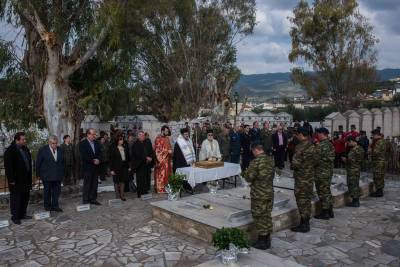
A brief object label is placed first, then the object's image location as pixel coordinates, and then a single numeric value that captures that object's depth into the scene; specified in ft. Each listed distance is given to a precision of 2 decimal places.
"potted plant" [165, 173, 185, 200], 28.67
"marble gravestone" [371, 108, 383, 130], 67.65
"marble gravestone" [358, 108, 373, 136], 65.05
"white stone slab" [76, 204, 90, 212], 29.68
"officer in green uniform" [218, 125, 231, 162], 44.39
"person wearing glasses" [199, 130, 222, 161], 36.21
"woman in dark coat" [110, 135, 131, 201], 32.19
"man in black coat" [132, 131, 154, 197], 33.65
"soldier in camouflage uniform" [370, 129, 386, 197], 33.73
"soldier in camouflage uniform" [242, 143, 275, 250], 21.17
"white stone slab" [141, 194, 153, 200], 33.27
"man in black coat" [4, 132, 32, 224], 26.40
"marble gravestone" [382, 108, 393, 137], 70.79
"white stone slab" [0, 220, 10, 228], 25.79
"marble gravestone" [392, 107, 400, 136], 74.84
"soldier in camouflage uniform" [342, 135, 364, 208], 30.40
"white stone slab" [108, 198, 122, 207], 31.17
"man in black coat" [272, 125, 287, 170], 48.34
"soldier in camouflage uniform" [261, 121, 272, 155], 48.37
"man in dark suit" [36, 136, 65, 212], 28.53
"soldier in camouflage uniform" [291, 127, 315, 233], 24.34
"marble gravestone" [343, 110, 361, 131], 62.80
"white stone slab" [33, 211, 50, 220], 27.30
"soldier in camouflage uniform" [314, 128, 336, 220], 26.86
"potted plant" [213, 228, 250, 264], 17.19
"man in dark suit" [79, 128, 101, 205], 30.71
